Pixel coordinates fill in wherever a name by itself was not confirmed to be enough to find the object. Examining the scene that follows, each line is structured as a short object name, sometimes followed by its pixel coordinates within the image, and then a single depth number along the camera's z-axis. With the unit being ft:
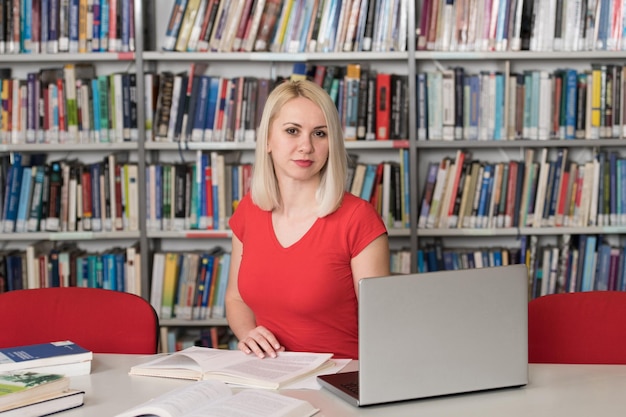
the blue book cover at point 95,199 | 11.44
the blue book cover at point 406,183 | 11.35
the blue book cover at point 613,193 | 11.30
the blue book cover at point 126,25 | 11.22
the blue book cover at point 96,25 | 11.23
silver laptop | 4.99
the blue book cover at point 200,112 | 11.33
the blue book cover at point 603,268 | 11.43
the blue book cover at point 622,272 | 11.39
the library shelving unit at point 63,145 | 11.25
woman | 7.14
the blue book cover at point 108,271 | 11.60
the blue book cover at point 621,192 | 11.30
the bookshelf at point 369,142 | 11.16
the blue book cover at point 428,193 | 11.45
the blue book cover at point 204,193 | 11.44
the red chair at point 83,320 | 7.10
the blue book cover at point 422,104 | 11.23
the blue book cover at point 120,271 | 11.60
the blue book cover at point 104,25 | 11.22
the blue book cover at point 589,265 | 11.46
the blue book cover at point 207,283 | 11.60
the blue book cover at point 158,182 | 11.43
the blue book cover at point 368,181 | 11.41
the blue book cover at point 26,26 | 11.26
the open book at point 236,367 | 5.58
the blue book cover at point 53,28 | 11.25
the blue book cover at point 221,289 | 11.57
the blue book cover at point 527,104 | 11.27
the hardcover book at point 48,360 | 5.73
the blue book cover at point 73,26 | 11.22
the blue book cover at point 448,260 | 11.59
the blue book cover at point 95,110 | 11.35
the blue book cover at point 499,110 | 11.26
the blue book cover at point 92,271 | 11.64
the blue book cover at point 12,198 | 11.40
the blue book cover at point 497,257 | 11.57
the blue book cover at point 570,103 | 11.19
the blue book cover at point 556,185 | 11.33
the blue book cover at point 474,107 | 11.26
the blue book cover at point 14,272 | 11.56
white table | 5.08
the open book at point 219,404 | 4.89
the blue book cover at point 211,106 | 11.34
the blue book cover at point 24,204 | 11.43
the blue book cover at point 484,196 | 11.36
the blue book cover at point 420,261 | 11.54
